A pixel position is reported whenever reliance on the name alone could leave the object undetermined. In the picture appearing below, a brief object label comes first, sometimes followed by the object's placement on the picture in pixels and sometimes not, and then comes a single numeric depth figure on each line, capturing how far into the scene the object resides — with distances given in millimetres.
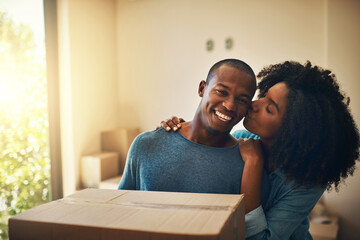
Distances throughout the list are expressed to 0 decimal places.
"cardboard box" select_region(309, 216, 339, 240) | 2229
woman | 1088
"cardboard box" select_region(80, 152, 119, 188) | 2977
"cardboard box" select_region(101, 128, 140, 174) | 3260
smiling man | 1138
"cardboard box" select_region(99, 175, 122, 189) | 2839
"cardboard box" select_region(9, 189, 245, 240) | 549
